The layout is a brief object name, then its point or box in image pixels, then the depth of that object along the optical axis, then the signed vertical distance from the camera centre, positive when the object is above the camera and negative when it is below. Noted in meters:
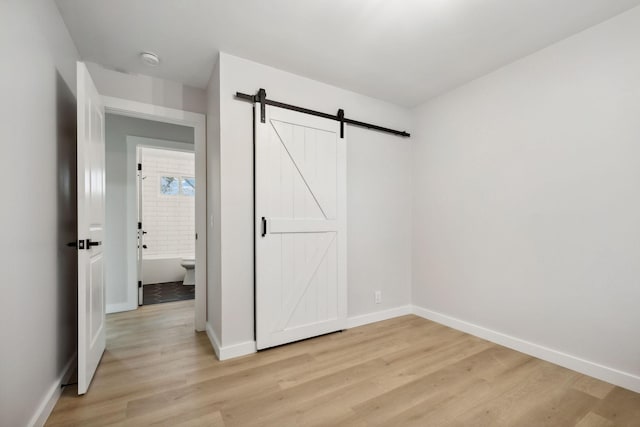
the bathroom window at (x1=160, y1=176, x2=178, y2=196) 5.89 +0.60
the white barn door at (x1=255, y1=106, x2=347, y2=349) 2.46 -0.14
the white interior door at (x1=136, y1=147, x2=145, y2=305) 3.67 -0.11
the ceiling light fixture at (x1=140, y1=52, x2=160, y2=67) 2.35 +1.33
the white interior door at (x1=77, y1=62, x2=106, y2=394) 1.78 -0.11
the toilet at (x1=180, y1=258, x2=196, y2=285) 4.93 -1.06
